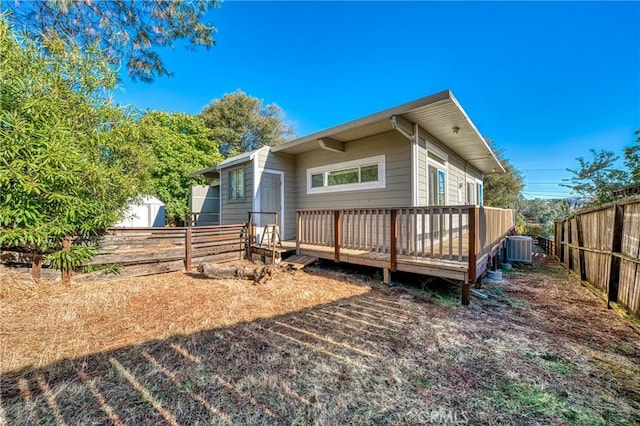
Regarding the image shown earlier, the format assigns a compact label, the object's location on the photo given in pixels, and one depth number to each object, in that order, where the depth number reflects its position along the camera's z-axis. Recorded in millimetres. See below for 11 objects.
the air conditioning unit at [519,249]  7864
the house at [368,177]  4856
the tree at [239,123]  21984
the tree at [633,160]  6930
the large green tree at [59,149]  3389
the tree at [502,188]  17156
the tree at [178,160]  15008
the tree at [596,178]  8578
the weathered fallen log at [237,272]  4992
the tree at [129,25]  4488
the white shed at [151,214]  12844
